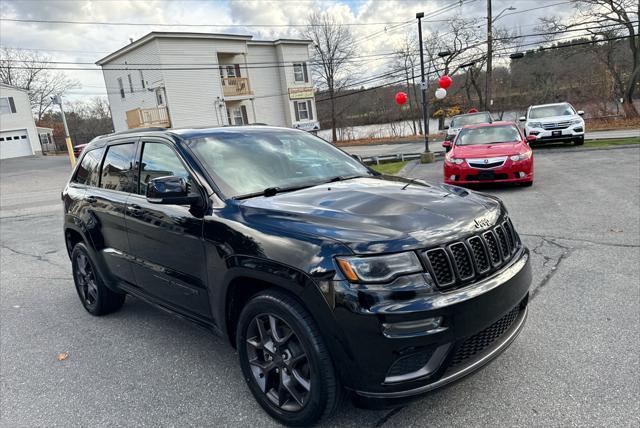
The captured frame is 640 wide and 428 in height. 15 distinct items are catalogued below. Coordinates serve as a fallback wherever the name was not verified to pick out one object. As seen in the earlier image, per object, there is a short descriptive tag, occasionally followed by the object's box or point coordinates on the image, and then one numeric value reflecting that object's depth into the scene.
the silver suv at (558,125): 15.65
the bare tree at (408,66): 41.28
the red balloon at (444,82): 25.62
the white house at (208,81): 27.60
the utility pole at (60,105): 20.95
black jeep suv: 2.21
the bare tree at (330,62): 40.97
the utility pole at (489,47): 27.19
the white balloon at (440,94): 23.69
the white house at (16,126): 39.28
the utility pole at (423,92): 14.93
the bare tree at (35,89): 54.09
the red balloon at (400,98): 28.05
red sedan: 9.13
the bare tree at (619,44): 28.22
